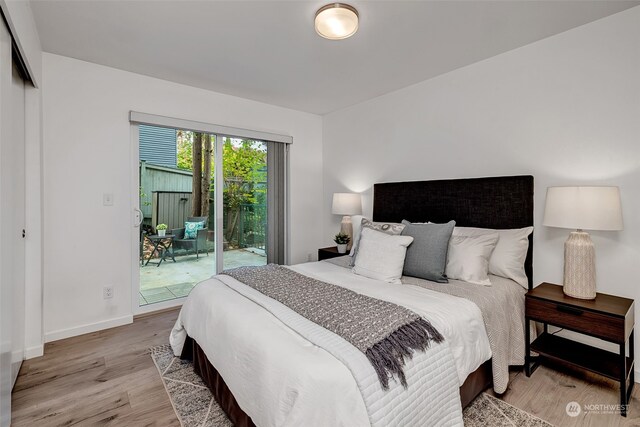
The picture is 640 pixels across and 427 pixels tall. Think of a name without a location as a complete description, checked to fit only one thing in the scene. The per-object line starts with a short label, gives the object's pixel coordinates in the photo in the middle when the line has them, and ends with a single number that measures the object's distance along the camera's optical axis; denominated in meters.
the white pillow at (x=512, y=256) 2.28
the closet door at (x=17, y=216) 1.89
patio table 3.41
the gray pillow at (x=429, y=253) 2.26
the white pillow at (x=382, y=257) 2.28
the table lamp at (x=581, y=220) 1.83
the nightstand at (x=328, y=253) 3.67
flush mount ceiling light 1.95
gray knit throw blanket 1.26
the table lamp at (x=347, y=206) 3.73
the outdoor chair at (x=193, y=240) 3.59
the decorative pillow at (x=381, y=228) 2.72
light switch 2.90
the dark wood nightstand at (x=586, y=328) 1.74
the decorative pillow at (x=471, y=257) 2.18
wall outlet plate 2.91
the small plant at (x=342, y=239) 3.68
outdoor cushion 3.65
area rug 1.67
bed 1.12
